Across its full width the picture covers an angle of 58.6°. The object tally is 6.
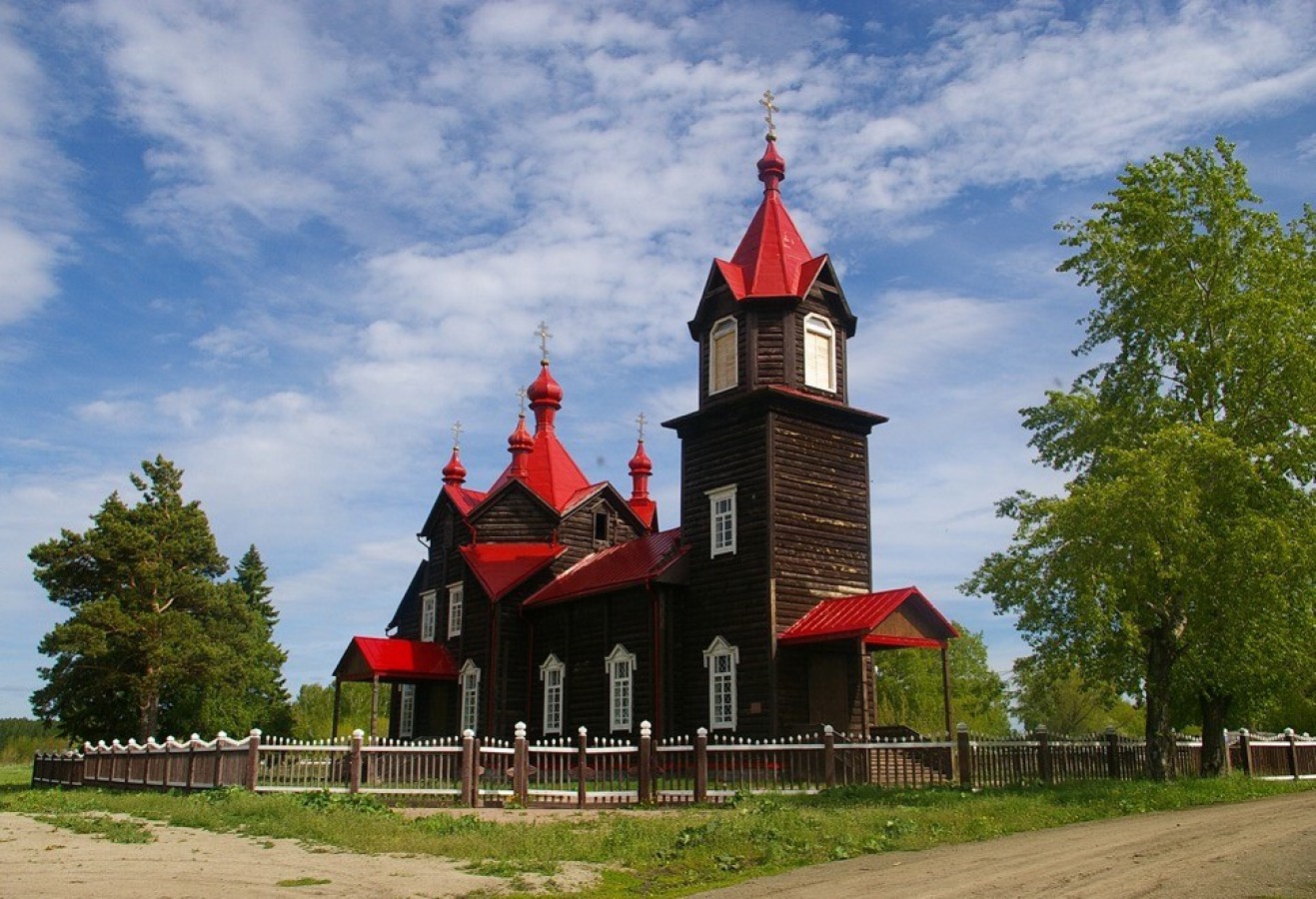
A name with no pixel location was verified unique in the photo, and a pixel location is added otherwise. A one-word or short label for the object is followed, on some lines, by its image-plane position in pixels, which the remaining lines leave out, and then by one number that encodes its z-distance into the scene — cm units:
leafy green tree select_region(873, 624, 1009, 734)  5131
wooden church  2523
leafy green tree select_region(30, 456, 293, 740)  3441
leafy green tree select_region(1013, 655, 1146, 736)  4931
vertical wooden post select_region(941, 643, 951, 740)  2400
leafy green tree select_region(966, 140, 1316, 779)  1992
